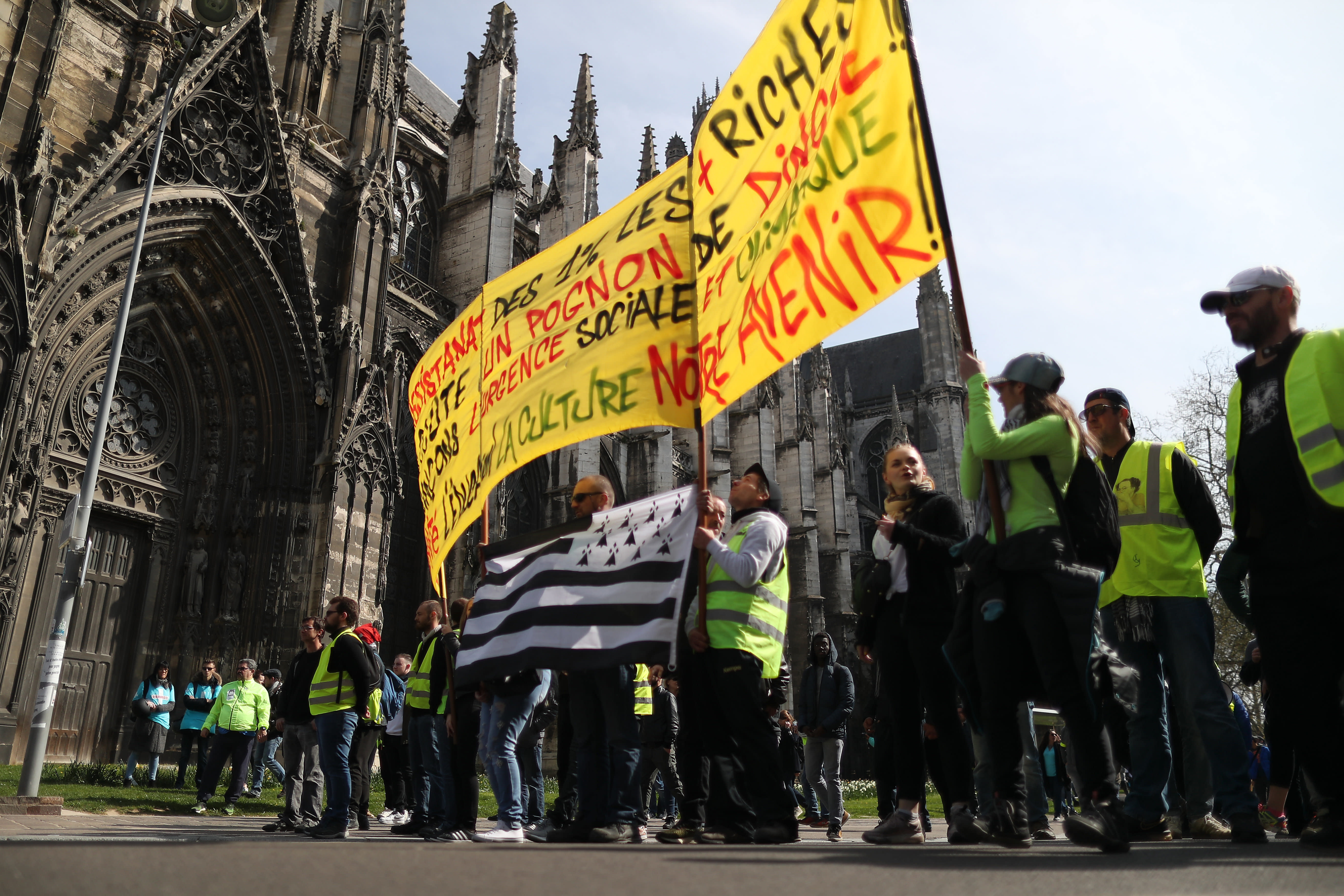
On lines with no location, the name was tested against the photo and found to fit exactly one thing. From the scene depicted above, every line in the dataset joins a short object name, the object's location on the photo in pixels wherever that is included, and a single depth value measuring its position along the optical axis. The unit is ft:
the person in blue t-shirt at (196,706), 36.01
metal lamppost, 24.41
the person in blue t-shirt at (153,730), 34.42
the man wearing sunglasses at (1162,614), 12.02
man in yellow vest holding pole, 12.46
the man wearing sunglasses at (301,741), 21.39
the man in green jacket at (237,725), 28.40
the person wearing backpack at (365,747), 23.57
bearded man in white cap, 9.64
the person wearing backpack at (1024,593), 9.64
